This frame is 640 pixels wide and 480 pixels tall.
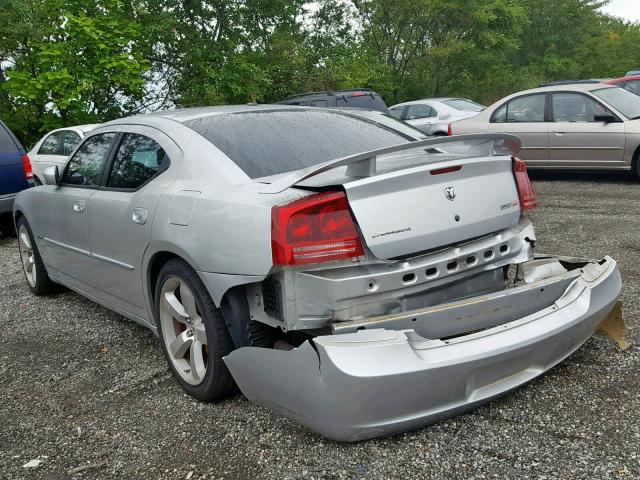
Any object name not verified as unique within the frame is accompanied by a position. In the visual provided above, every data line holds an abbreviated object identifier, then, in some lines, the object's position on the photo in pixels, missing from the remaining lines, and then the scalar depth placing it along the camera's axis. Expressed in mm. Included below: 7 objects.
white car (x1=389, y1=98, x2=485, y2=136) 13969
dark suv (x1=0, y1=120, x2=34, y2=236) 8039
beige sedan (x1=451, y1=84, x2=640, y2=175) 8898
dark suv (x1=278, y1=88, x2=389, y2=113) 11955
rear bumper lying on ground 2297
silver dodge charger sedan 2385
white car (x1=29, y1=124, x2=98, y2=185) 10328
